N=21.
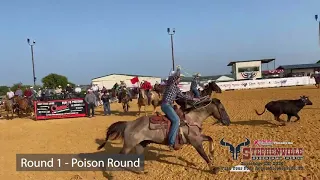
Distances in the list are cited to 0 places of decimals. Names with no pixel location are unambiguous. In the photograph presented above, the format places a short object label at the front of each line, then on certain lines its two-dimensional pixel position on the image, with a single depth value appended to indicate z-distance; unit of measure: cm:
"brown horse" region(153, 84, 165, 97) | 2266
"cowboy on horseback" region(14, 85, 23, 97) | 2278
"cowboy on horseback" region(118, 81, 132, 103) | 2263
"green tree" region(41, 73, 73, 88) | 8346
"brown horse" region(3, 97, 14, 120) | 2163
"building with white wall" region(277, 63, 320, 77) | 7244
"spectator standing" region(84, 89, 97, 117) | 1980
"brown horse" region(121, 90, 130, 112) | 2183
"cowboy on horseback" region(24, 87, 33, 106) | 2255
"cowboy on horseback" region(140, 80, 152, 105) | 1944
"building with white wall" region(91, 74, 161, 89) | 7009
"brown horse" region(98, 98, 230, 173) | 716
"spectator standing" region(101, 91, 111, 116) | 2106
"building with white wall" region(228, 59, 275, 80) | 6375
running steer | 1221
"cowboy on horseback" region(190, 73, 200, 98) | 1566
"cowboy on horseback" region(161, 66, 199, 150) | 721
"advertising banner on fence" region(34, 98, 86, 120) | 2006
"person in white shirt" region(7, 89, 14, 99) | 2347
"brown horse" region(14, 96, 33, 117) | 2145
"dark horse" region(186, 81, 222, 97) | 1547
